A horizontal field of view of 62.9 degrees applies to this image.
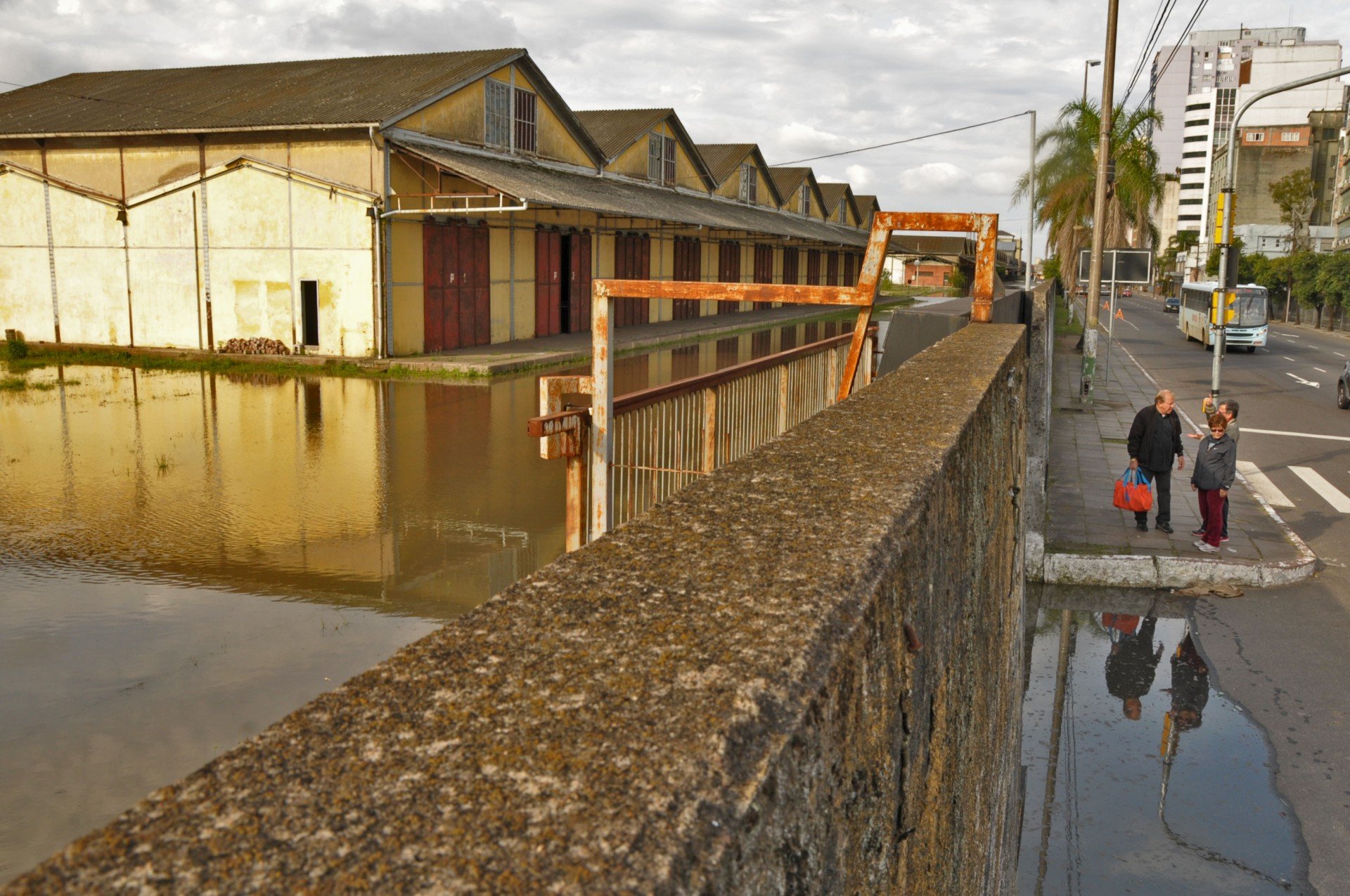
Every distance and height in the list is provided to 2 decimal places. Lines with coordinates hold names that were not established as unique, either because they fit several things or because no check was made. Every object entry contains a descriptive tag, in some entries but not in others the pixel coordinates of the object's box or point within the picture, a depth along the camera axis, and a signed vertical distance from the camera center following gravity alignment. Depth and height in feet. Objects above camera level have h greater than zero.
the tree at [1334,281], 160.25 +2.19
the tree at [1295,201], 216.54 +18.77
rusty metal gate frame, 19.90 -1.80
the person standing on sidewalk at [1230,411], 36.81 -3.88
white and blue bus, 113.80 -2.45
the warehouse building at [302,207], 79.71 +5.84
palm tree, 120.26 +13.05
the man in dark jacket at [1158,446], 38.70 -5.33
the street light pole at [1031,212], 133.08 +9.71
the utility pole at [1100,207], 77.20 +6.15
